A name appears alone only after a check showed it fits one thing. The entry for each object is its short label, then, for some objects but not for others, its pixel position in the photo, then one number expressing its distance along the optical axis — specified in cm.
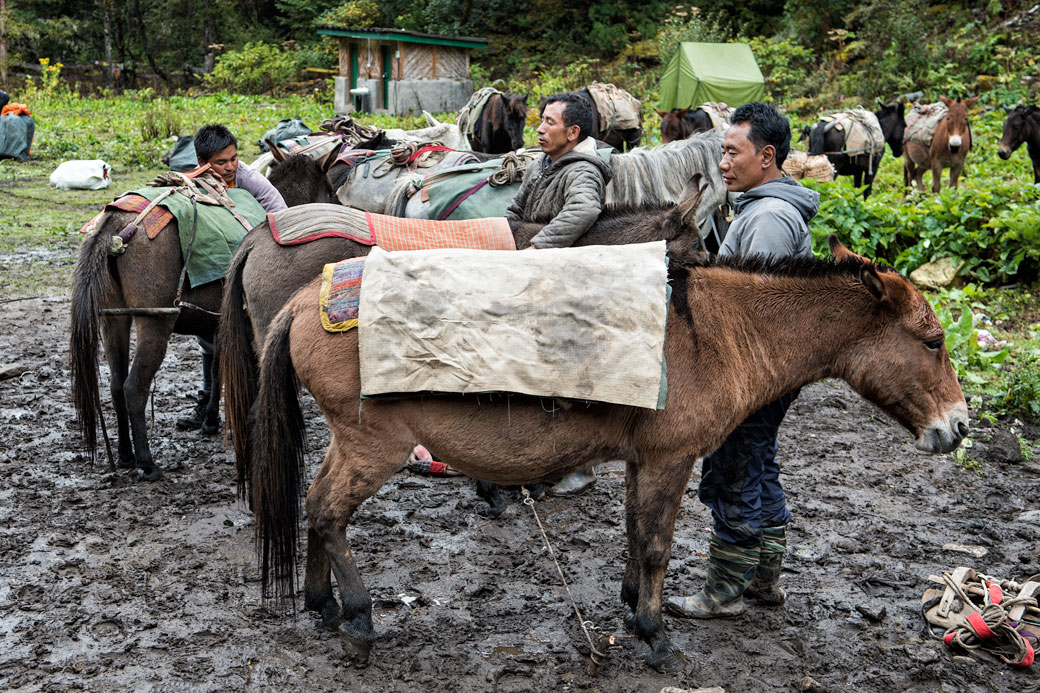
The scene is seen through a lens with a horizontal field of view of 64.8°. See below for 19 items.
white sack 1422
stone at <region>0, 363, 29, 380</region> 637
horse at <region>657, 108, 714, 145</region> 975
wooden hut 2667
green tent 1914
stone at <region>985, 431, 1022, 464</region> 529
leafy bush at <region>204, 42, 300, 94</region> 3341
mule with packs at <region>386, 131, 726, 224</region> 575
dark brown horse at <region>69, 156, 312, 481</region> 471
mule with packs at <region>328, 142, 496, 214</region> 716
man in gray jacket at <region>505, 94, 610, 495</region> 458
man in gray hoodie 342
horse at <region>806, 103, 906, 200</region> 1379
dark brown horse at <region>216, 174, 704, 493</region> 405
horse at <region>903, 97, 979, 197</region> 1359
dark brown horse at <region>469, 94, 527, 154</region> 866
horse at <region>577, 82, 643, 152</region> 996
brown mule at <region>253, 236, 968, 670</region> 309
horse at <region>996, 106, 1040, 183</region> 1287
